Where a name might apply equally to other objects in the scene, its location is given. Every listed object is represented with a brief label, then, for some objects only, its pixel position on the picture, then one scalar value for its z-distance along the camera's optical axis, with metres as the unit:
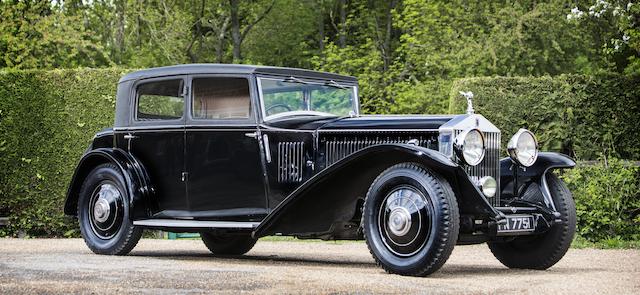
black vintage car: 7.17
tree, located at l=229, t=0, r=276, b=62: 27.14
